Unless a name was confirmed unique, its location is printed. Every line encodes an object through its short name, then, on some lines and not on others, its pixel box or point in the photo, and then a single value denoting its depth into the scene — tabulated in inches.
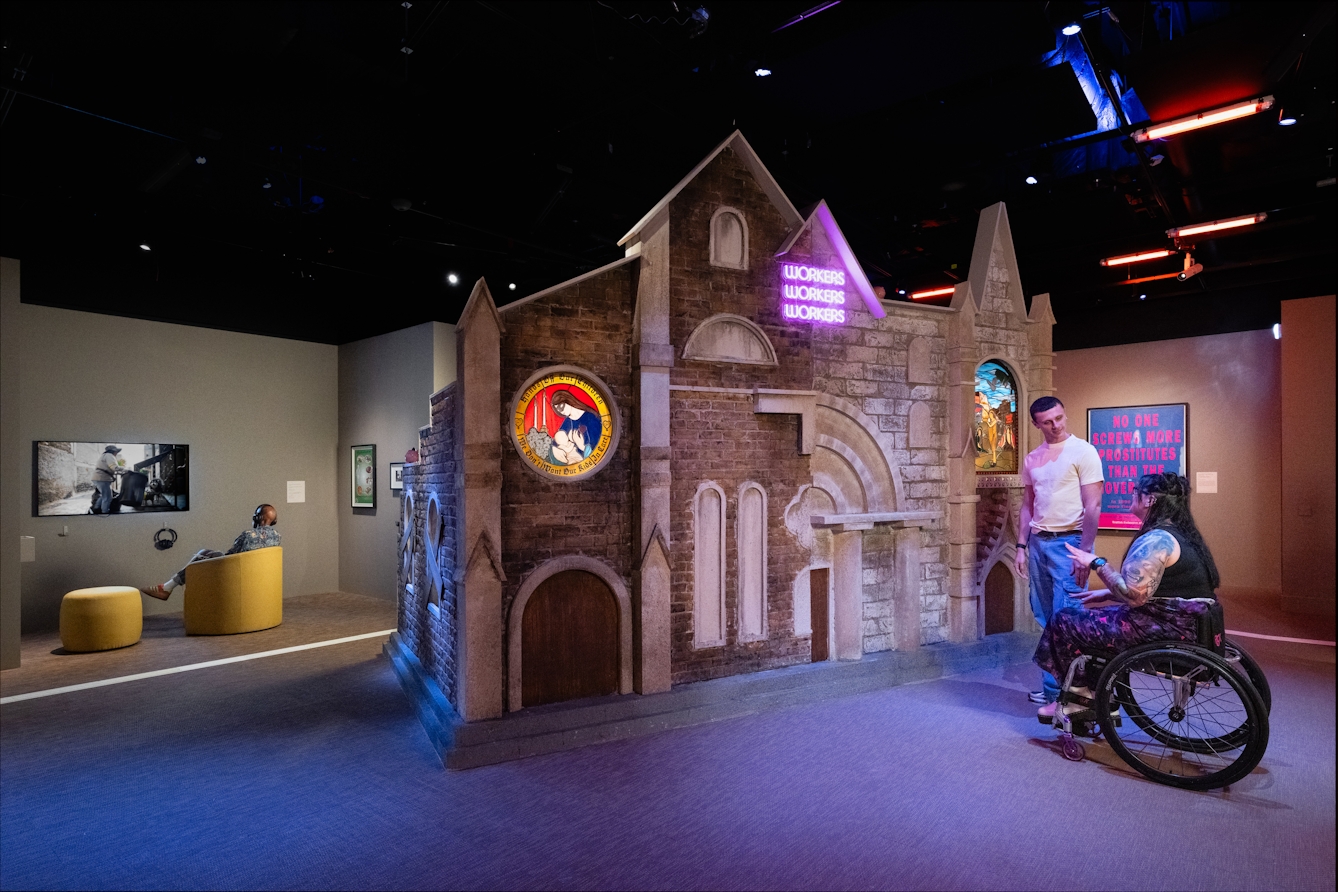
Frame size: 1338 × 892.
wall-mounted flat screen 379.6
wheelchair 163.8
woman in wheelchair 172.1
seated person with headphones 387.9
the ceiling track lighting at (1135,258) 381.4
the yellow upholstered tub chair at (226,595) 370.9
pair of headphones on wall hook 417.4
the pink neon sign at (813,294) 272.7
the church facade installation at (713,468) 225.5
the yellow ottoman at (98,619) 332.5
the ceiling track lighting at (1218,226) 298.1
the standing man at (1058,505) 231.5
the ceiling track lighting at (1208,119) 197.1
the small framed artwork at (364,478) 470.3
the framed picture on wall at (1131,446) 463.8
